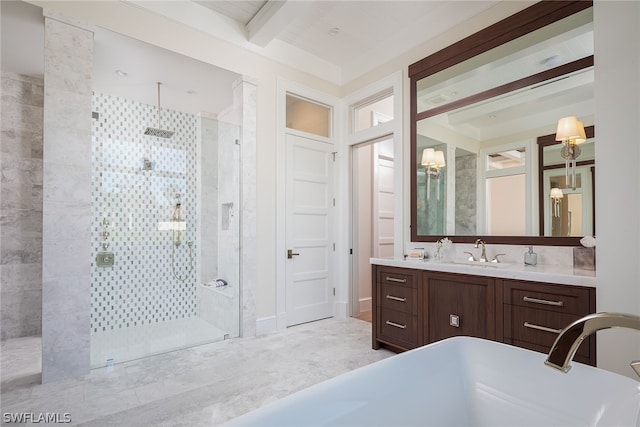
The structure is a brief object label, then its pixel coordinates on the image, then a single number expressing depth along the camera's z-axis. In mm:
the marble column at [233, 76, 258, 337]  3458
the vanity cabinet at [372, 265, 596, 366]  1923
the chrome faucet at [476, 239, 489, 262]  2732
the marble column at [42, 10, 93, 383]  2422
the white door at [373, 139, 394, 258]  4797
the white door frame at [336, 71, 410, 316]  4020
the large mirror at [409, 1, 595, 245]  2398
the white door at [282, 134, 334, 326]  3877
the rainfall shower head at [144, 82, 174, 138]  3141
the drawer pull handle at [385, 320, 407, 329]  2836
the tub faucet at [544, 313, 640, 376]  895
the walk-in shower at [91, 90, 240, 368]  2809
